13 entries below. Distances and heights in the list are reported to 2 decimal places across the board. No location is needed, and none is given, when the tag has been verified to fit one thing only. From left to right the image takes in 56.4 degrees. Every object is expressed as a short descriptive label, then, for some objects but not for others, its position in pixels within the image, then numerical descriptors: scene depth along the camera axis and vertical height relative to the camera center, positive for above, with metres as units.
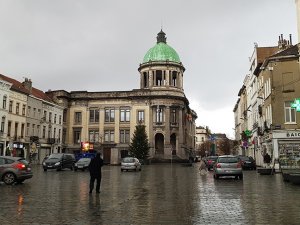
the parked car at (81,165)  30.25 -2.24
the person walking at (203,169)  26.01 -2.32
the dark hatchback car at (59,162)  29.10 -1.88
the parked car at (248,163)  33.48 -2.26
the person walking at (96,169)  12.53 -1.11
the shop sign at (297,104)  22.76 +3.29
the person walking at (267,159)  27.73 -1.42
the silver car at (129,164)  30.20 -2.12
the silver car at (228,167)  19.55 -1.56
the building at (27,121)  40.44 +3.86
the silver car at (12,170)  15.82 -1.47
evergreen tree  53.03 -0.12
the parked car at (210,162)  34.67 -2.18
